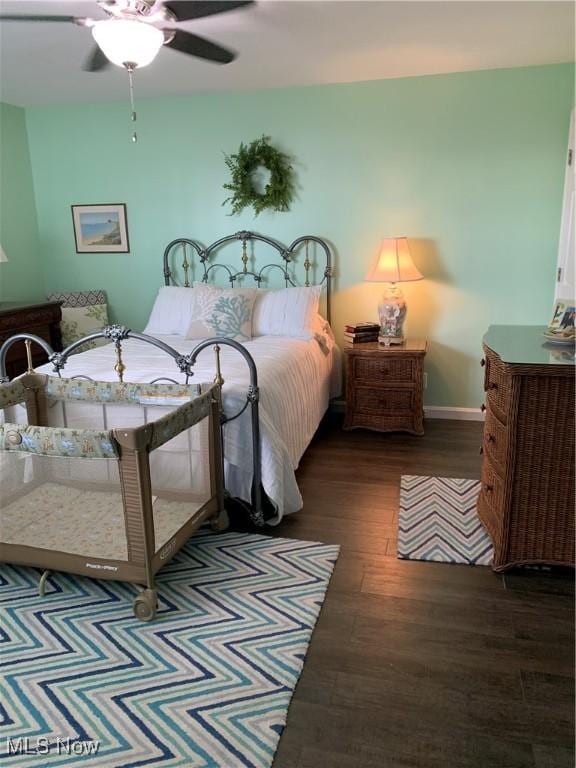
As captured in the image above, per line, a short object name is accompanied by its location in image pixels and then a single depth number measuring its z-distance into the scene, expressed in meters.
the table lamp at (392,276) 3.74
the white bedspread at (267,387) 2.55
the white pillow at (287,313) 3.80
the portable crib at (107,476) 1.87
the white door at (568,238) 3.46
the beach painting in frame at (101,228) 4.54
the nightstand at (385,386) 3.78
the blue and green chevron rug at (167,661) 1.48
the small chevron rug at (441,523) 2.38
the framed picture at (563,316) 2.25
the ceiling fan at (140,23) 2.12
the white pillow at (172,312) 3.97
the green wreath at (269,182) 4.03
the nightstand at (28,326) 3.94
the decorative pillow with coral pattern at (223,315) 3.68
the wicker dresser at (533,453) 2.02
